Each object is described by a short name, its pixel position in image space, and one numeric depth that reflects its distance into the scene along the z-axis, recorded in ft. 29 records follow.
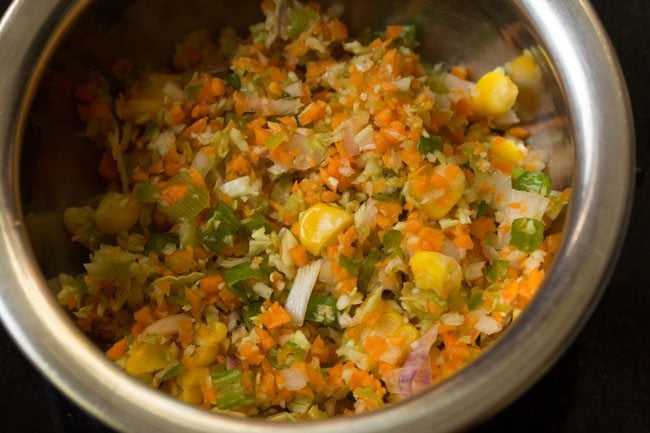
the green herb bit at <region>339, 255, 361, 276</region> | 0.82
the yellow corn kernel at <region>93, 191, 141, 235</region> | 0.85
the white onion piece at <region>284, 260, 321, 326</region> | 0.82
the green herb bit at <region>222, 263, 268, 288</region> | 0.82
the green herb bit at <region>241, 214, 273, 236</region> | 0.84
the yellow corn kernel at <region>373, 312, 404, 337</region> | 0.80
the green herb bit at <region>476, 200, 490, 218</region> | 0.84
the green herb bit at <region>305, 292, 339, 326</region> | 0.82
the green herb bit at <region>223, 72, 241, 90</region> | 0.90
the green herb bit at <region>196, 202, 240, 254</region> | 0.83
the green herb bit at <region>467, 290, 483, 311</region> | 0.81
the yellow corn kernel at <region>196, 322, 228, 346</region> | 0.81
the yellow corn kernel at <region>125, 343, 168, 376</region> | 0.79
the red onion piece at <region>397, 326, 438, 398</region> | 0.77
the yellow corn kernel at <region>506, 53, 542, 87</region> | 0.84
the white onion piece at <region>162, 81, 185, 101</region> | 0.89
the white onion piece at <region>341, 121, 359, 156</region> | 0.84
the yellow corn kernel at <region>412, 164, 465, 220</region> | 0.82
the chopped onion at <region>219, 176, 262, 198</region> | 0.84
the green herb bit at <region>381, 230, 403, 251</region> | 0.82
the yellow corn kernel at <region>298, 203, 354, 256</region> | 0.82
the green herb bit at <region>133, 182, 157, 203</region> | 0.85
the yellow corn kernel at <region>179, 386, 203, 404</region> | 0.80
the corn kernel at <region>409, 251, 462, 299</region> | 0.80
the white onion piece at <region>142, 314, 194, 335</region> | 0.81
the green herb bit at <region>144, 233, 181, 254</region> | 0.84
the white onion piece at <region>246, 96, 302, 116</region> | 0.88
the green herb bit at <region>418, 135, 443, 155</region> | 0.83
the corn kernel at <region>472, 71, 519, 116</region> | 0.86
